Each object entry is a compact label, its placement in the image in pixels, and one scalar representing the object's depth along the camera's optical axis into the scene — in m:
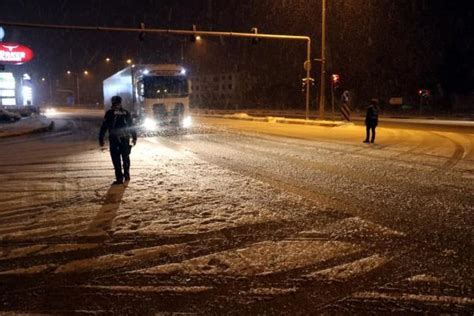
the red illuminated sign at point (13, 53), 40.22
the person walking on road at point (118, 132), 10.02
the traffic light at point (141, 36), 27.11
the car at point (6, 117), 35.25
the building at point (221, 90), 86.06
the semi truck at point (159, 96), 25.69
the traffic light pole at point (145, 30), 23.73
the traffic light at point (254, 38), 28.95
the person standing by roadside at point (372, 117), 17.62
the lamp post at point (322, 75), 29.09
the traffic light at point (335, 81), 32.75
